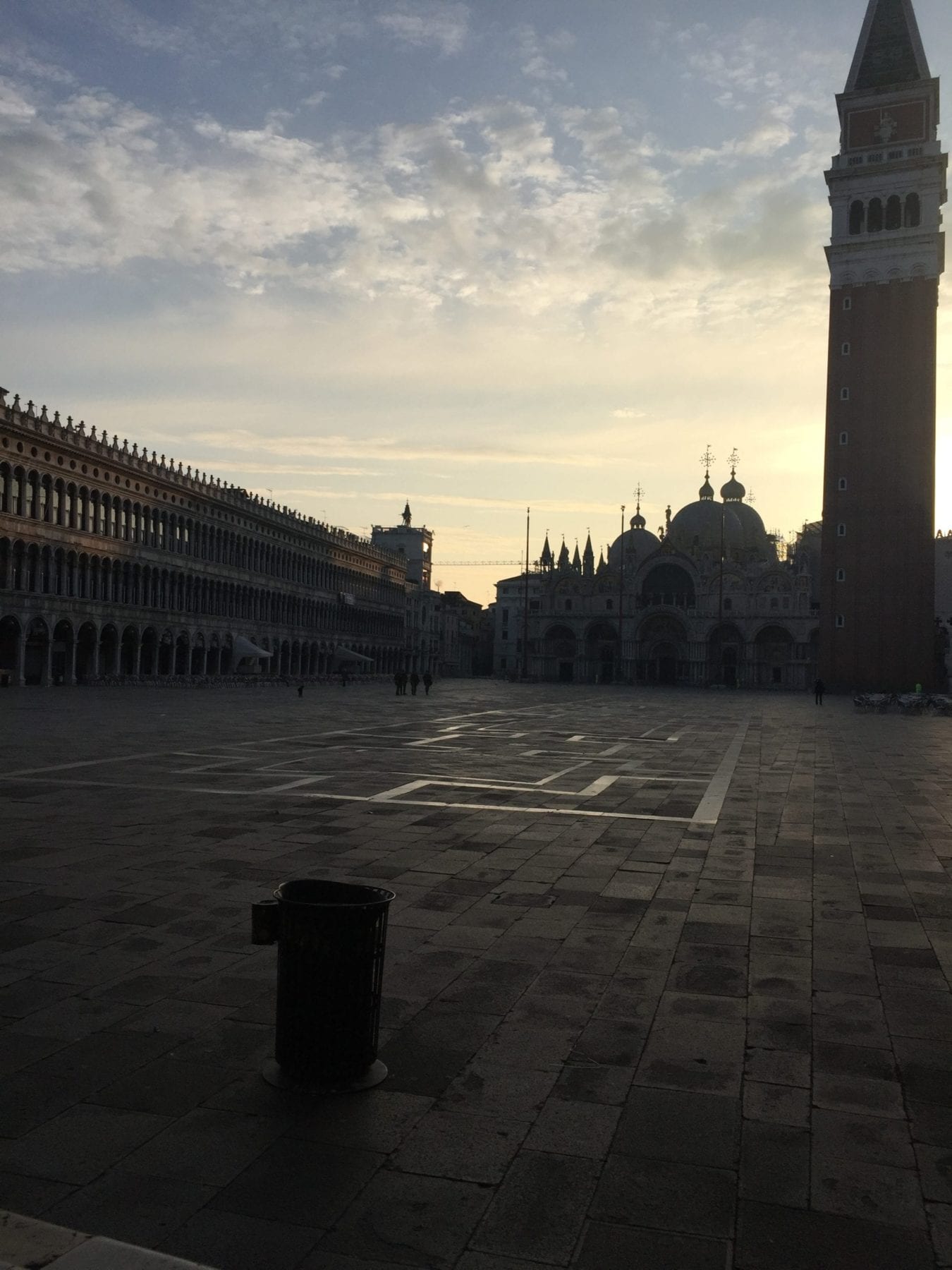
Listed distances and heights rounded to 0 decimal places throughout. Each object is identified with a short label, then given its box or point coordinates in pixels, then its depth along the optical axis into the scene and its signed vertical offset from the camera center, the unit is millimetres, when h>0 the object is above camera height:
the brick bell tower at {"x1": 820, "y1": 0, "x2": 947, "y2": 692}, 69250 +20603
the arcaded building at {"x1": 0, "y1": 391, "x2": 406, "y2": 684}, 51250 +5051
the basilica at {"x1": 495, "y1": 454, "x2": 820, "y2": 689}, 100688 +5693
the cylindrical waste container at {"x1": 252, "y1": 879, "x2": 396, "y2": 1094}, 4559 -1508
